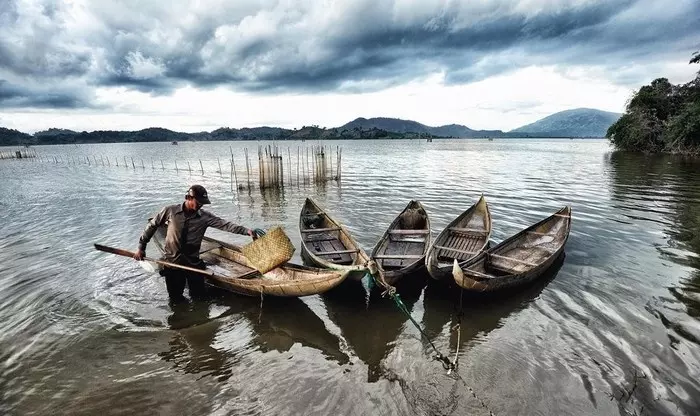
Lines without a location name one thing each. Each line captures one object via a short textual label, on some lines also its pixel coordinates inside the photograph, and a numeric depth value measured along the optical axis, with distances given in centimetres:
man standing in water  671
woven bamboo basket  714
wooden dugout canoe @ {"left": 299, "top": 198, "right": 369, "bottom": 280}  831
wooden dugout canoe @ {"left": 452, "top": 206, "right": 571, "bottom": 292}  716
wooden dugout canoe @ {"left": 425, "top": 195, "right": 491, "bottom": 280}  784
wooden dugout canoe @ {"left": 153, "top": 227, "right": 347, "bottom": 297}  636
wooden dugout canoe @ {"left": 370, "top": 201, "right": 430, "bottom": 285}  785
